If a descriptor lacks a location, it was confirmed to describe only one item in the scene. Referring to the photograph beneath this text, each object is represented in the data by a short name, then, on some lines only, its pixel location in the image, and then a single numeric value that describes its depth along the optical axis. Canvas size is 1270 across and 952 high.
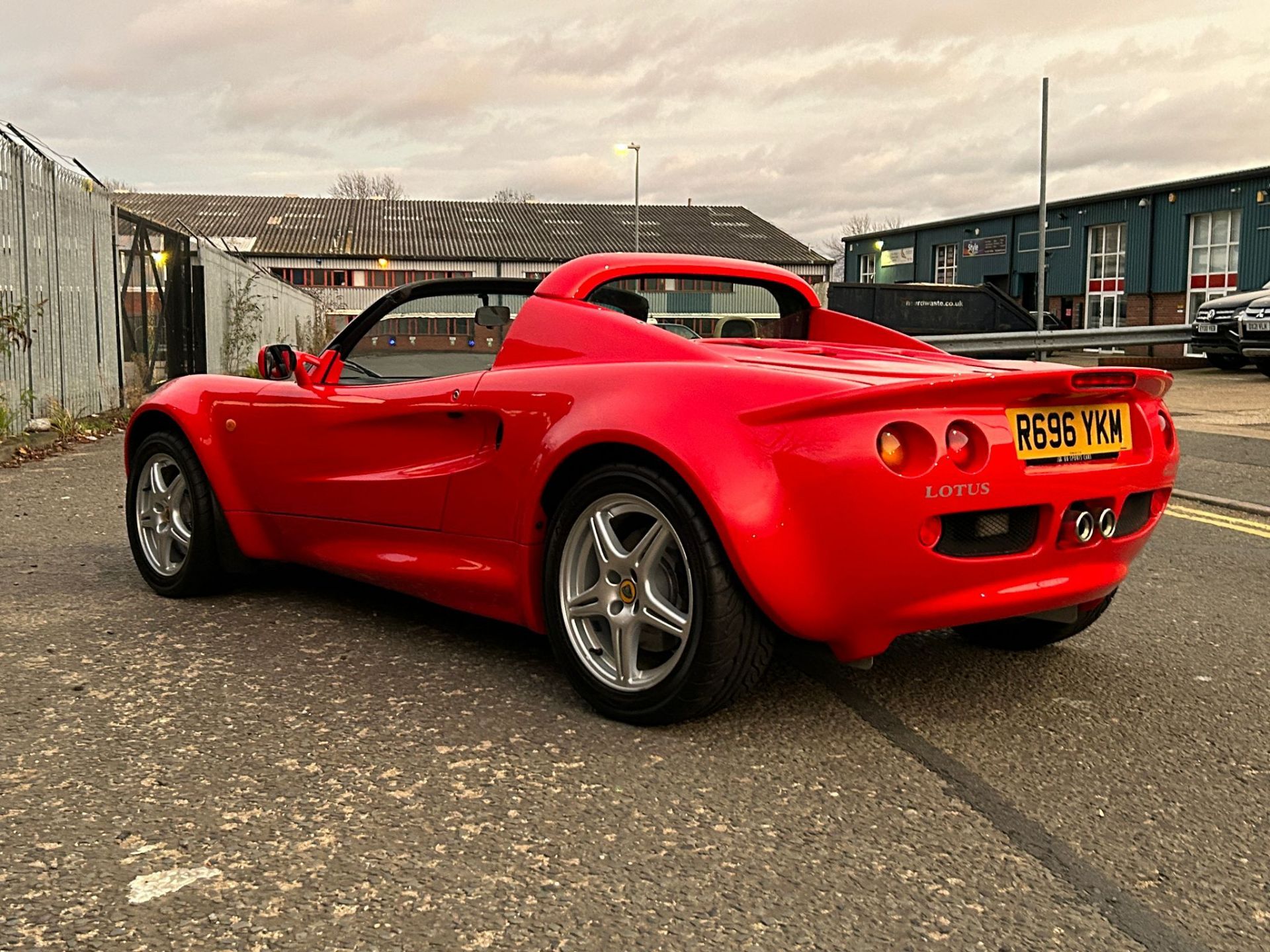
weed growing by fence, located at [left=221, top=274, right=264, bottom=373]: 20.00
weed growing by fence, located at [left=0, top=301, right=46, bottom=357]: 10.55
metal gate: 14.48
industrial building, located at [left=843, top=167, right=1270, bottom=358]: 38.88
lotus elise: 2.99
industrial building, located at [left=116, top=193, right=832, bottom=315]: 63.22
